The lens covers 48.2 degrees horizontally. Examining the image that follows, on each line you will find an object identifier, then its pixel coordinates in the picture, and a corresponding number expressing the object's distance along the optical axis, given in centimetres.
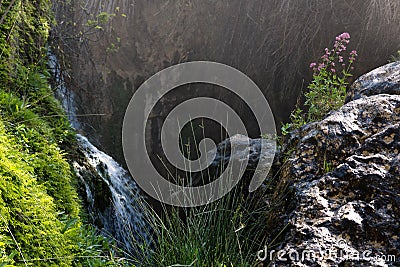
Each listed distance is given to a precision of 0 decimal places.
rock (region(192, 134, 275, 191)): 341
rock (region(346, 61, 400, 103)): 271
